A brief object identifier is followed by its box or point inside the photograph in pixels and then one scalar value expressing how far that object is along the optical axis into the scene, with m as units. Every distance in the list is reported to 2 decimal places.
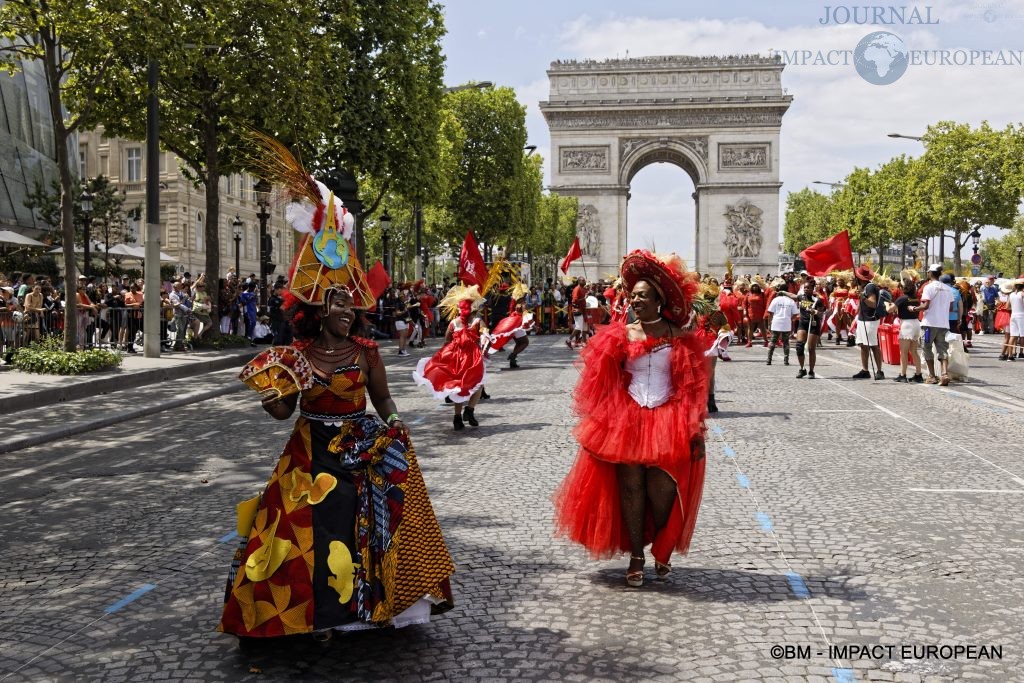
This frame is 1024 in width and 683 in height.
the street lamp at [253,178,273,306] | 28.16
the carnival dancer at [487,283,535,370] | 12.54
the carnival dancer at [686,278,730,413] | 10.51
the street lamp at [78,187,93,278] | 27.48
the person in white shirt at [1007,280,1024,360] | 21.94
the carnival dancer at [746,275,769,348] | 27.43
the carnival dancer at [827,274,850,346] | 25.88
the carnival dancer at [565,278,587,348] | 26.47
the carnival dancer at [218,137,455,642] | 4.04
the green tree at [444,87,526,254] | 49.25
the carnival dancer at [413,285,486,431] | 10.84
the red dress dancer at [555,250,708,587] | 5.15
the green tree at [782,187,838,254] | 102.81
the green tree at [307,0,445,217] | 29.59
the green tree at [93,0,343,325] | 18.91
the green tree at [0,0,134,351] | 15.62
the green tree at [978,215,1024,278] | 104.56
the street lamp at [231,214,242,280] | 32.81
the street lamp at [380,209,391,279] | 32.09
